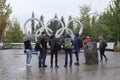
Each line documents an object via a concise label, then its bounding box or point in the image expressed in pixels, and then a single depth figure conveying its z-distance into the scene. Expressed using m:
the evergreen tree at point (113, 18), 21.43
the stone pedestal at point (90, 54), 9.80
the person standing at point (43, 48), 8.84
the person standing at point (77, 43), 9.52
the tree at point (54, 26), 42.23
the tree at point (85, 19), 26.16
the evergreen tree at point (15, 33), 33.39
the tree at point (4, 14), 19.11
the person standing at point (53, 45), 8.74
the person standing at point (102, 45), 11.01
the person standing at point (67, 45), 8.83
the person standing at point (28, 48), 9.14
